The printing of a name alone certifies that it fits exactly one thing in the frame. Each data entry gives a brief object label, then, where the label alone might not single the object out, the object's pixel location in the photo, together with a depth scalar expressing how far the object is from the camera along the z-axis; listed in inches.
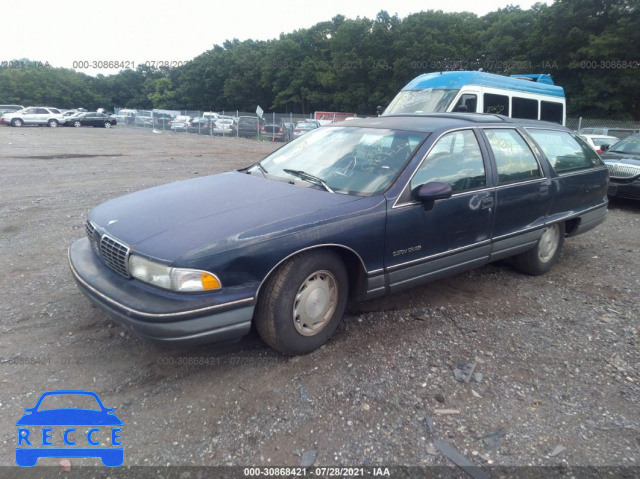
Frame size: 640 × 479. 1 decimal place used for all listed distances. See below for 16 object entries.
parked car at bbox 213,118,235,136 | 1364.4
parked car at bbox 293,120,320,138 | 1045.8
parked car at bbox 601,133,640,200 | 311.3
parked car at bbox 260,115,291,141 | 1229.8
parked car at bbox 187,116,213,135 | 1437.0
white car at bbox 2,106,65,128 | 1363.2
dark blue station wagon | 100.6
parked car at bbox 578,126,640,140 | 833.5
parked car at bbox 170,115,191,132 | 1493.8
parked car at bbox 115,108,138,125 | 1759.4
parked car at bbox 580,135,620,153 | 661.9
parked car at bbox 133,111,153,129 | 1652.3
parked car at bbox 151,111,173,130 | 1616.1
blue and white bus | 366.9
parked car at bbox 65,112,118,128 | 1476.1
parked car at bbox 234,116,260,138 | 1311.5
